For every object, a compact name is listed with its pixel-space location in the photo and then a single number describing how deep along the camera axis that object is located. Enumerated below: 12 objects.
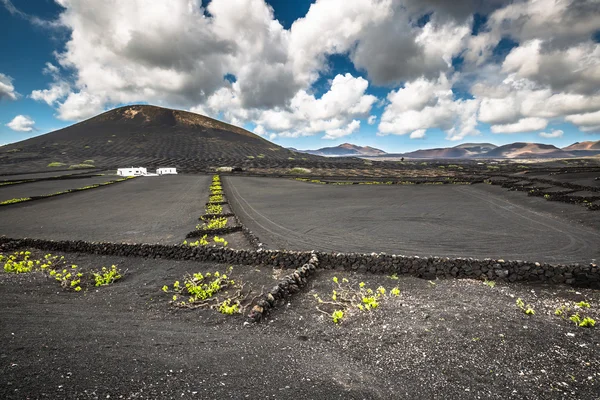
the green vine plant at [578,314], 8.21
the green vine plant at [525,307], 9.11
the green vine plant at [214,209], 27.39
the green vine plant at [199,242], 17.25
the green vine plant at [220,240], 18.32
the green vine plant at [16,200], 33.12
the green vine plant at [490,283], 11.49
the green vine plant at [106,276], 12.75
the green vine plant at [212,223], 21.63
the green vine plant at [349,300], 9.84
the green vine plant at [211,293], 10.41
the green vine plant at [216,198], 33.94
